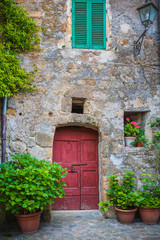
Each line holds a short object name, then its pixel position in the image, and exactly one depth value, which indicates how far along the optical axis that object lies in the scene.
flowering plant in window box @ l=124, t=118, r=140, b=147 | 4.43
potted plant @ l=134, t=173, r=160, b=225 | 3.81
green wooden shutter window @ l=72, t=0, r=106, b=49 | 4.53
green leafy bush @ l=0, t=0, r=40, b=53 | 4.11
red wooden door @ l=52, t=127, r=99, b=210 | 4.50
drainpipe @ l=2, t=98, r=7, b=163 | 3.88
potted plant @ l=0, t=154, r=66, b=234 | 3.19
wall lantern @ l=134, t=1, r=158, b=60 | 3.89
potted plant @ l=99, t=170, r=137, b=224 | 3.84
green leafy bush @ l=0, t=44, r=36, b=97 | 3.82
